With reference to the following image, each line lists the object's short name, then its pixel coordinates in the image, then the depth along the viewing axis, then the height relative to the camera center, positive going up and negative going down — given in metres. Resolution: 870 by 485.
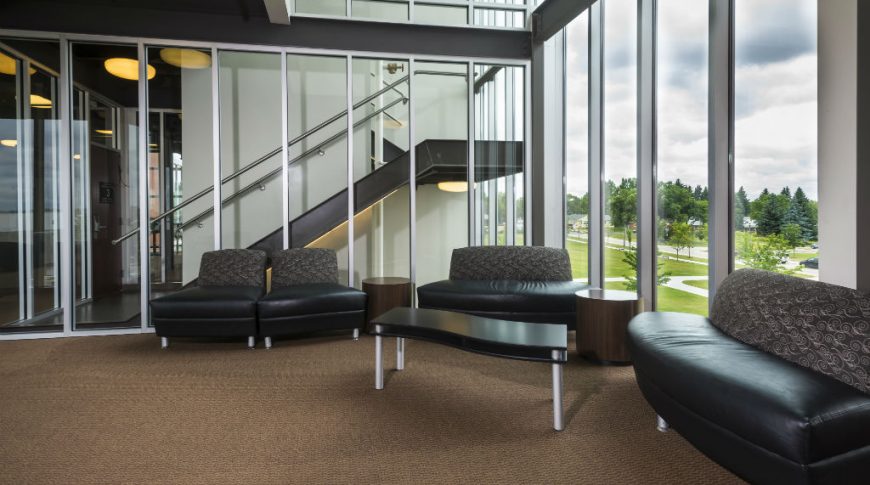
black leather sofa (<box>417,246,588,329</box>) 4.59 -0.45
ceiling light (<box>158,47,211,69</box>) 5.35 +1.98
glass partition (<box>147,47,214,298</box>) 5.32 +0.82
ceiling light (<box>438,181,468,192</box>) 6.08 +0.66
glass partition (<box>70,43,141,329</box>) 5.18 +0.65
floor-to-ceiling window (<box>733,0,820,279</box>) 3.05 +0.66
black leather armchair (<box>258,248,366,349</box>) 4.43 -0.54
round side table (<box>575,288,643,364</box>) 3.79 -0.65
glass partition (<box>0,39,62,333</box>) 4.95 +0.64
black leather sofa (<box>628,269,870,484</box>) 1.74 -0.58
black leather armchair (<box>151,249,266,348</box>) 4.33 -0.63
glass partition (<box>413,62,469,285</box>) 5.97 +0.93
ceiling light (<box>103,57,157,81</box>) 5.20 +1.82
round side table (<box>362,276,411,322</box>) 5.03 -0.56
